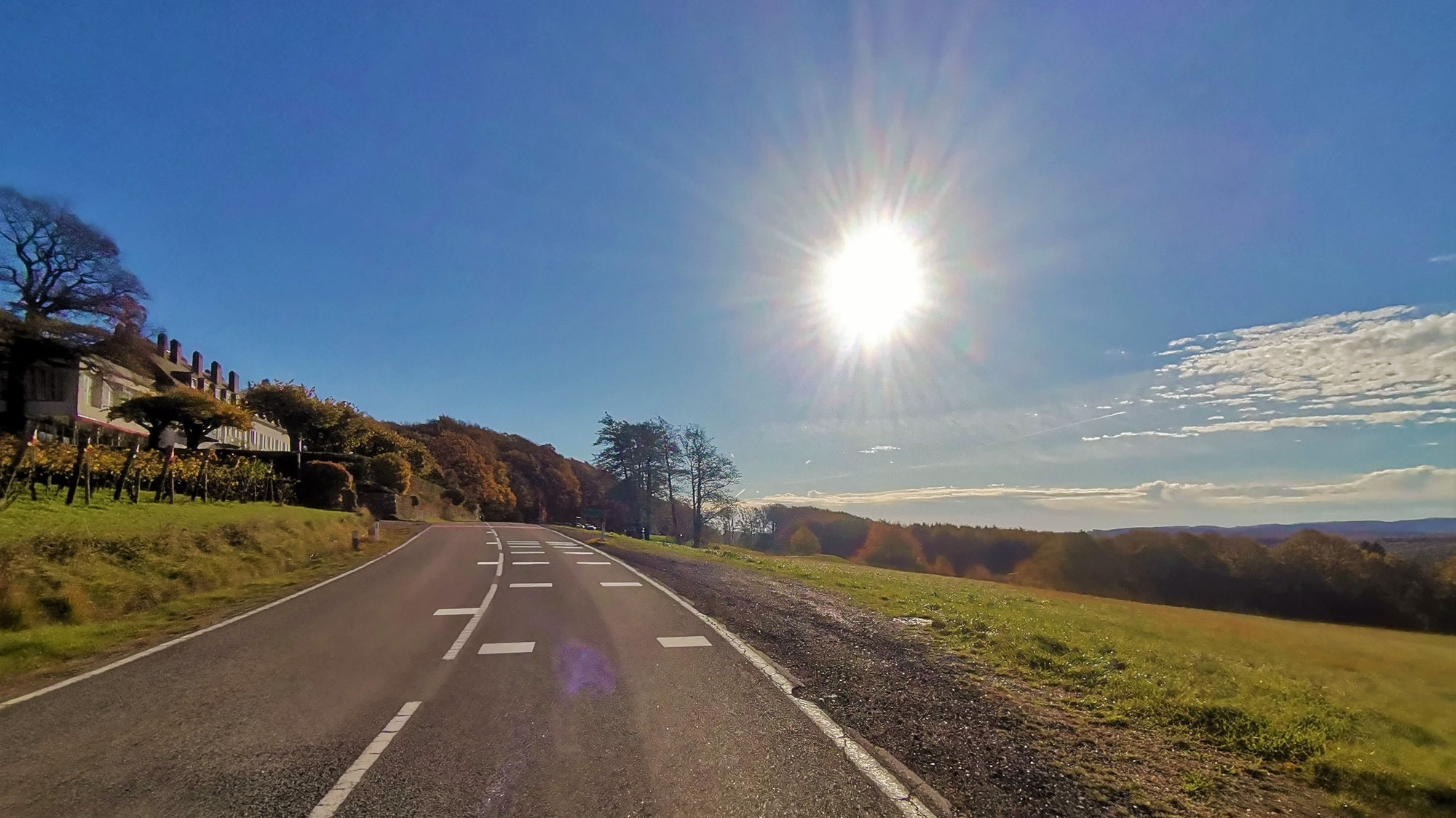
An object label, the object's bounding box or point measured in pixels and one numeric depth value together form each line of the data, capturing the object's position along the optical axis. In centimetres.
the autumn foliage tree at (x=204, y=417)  3547
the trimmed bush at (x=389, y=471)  4884
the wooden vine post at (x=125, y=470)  1923
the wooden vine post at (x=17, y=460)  1482
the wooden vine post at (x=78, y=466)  1633
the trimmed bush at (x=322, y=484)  3924
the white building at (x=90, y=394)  3453
